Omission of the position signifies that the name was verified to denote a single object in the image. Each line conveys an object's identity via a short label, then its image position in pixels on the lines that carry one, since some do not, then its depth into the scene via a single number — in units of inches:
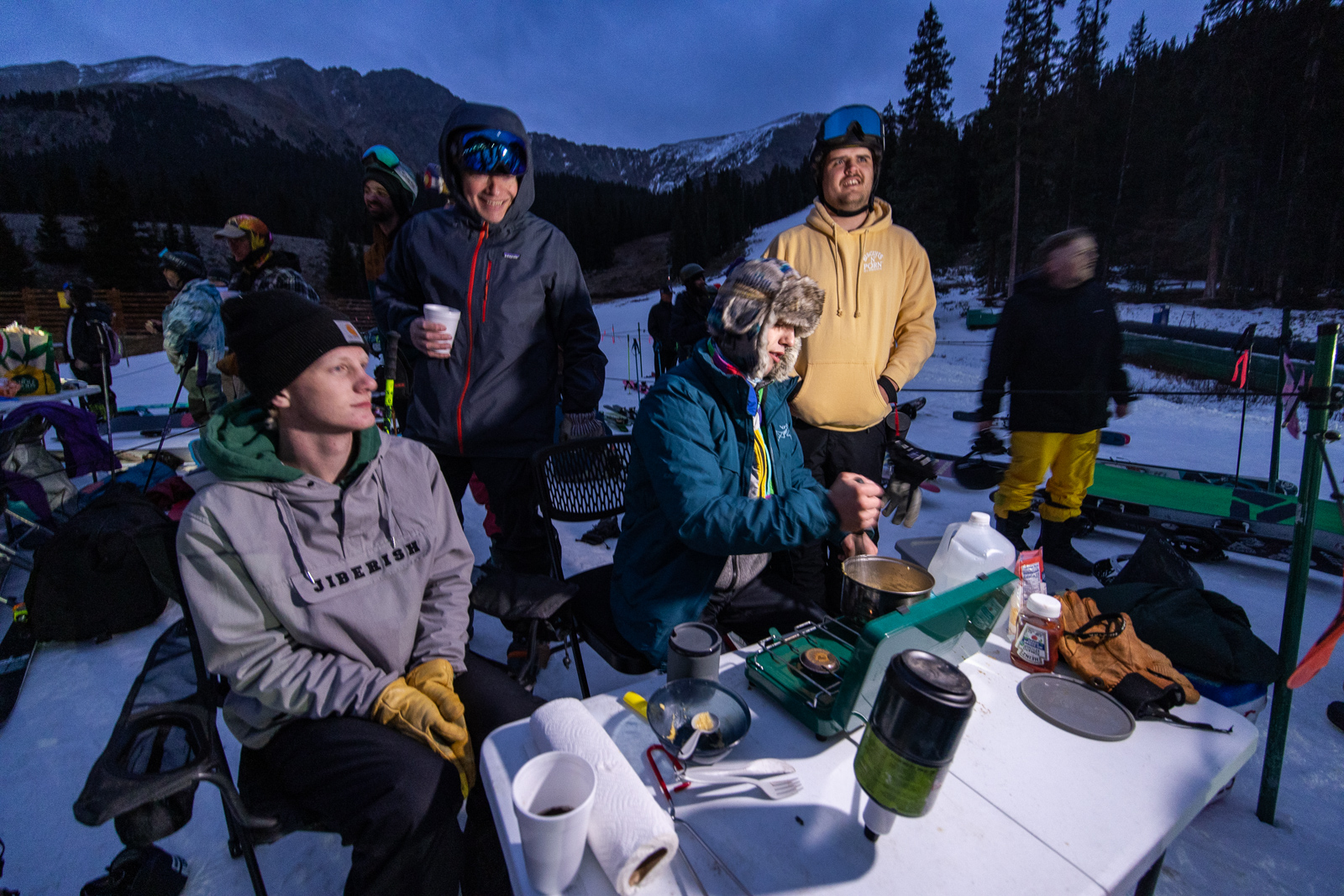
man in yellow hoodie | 101.0
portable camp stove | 39.6
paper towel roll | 30.0
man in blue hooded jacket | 93.7
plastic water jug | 58.7
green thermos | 30.7
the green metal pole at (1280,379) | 130.9
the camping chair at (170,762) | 42.4
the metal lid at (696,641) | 46.1
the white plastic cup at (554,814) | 28.9
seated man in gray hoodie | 50.4
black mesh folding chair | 74.8
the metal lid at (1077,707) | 45.7
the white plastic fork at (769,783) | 37.5
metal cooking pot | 49.4
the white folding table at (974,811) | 32.7
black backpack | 108.3
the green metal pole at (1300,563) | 63.9
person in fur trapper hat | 63.7
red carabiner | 37.6
